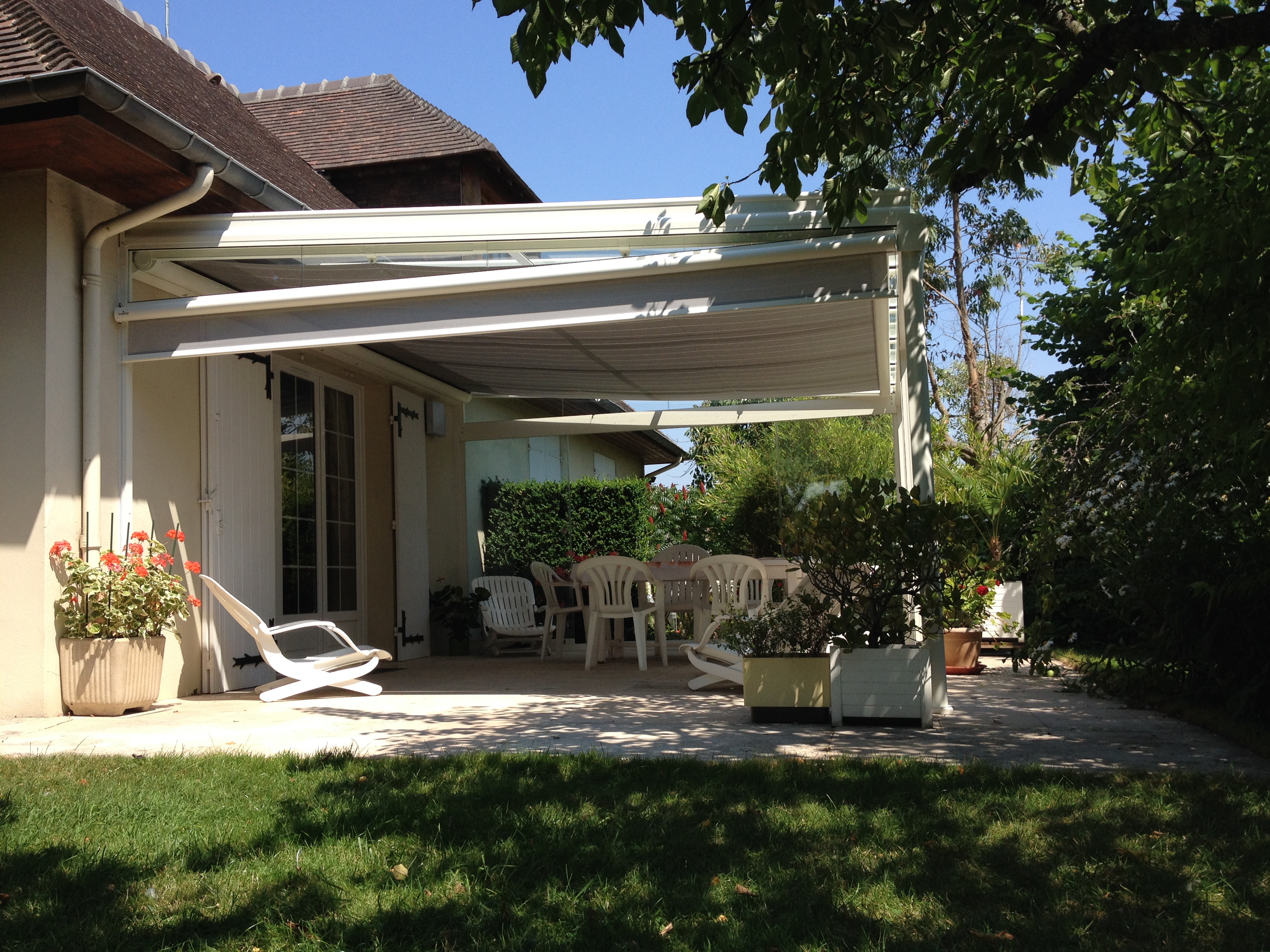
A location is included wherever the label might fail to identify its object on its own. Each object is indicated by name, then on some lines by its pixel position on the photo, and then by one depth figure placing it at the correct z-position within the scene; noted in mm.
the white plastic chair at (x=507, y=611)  10164
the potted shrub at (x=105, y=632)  5902
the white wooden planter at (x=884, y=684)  5316
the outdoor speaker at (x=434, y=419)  11180
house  5777
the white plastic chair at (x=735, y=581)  7598
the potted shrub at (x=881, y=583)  5223
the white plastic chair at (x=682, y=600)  8992
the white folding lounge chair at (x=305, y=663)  6699
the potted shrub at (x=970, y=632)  7832
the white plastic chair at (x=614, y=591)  8602
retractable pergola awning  5781
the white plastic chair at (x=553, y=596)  9914
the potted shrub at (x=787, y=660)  5484
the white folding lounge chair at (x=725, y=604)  6801
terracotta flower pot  8109
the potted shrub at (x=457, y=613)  10938
